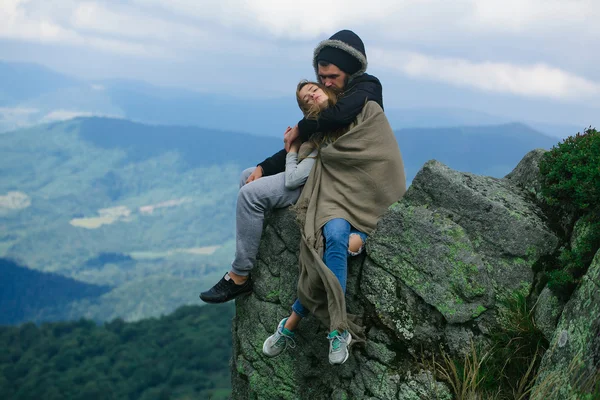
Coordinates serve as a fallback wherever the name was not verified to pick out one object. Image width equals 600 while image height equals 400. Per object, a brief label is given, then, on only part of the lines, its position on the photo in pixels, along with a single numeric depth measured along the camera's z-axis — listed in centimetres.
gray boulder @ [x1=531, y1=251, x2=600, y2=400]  428
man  604
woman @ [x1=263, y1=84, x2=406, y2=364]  567
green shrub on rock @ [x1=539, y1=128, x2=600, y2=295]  510
